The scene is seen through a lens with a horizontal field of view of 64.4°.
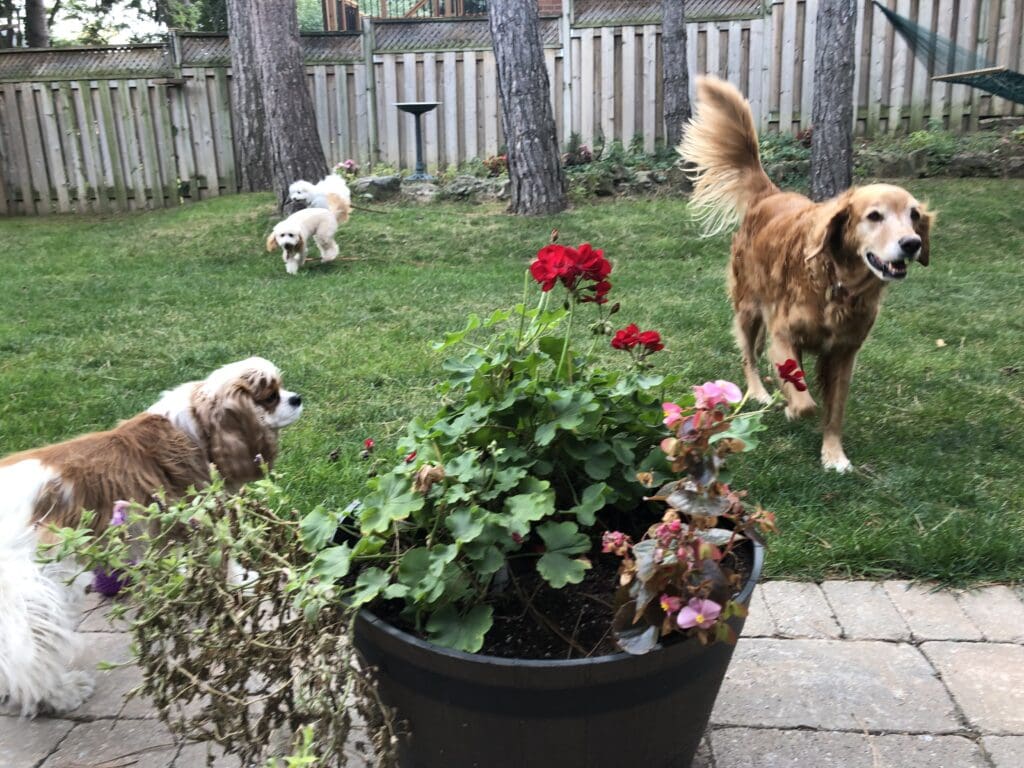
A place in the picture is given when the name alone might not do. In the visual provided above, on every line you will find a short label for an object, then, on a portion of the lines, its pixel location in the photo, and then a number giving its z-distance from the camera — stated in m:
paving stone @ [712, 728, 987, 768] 2.06
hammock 7.00
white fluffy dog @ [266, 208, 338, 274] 7.42
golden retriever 3.44
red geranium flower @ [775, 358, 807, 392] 1.99
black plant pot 1.57
